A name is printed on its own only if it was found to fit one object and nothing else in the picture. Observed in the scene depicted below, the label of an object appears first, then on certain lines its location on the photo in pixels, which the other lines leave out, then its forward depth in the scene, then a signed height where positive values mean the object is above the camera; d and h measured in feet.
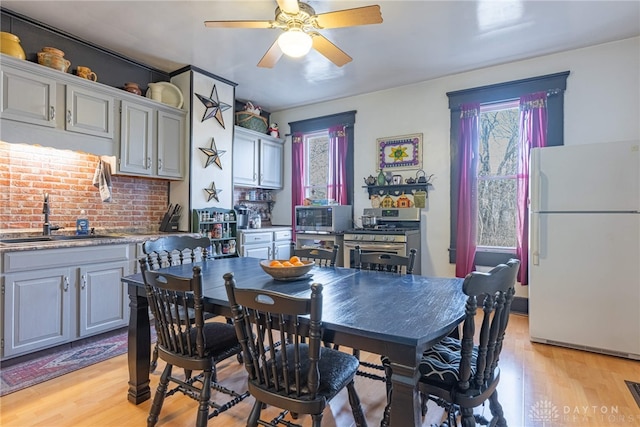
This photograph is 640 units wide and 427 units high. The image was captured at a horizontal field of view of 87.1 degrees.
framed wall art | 14.58 +2.87
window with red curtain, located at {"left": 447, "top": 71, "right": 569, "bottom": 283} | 11.89 +2.37
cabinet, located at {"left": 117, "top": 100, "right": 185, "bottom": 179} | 11.31 +2.68
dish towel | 11.16 +1.21
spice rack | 13.14 -0.49
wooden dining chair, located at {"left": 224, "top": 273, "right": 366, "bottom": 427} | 4.07 -1.82
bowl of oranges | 6.19 -0.99
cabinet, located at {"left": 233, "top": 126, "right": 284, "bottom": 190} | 15.76 +2.83
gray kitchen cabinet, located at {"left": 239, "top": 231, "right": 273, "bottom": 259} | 14.44 -1.26
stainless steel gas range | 13.08 -0.72
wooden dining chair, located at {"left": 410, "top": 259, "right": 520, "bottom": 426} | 4.15 -1.93
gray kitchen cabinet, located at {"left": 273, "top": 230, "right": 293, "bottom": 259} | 16.11 -1.36
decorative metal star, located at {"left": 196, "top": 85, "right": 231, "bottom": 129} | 13.52 +4.52
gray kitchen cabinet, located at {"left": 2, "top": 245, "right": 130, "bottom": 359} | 8.00 -2.11
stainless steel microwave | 14.74 -0.09
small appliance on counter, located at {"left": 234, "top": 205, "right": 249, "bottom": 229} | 16.07 -0.01
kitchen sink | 9.30 -0.68
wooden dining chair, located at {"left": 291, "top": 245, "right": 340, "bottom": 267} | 8.37 -0.96
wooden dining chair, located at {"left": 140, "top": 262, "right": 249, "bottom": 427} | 5.23 -2.21
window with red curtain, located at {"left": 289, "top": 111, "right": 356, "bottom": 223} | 16.21 +3.09
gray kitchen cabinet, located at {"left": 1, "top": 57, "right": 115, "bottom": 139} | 8.71 +3.21
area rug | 7.52 -3.68
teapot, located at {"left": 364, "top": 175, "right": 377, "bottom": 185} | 15.30 +1.65
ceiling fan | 6.90 +4.23
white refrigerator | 8.75 -0.82
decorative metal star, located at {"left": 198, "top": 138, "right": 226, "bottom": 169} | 13.74 +2.57
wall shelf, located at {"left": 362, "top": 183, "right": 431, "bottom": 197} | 14.40 +1.26
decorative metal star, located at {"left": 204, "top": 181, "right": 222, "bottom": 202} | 13.81 +0.98
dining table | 3.92 -1.33
